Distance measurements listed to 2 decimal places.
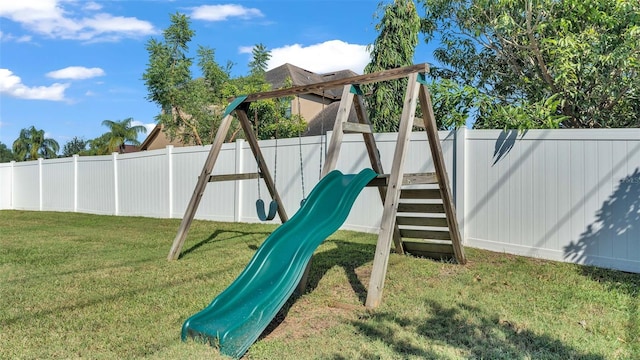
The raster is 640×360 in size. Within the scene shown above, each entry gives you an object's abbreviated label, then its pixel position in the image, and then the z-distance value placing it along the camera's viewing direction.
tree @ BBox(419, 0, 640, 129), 6.00
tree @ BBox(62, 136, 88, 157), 43.91
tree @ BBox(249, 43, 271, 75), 16.11
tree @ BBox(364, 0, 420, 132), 14.63
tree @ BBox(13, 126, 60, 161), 36.09
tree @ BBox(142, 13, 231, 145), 13.90
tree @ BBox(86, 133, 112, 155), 32.59
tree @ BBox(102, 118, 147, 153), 32.50
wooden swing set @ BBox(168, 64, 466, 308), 3.83
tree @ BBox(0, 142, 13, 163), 44.09
